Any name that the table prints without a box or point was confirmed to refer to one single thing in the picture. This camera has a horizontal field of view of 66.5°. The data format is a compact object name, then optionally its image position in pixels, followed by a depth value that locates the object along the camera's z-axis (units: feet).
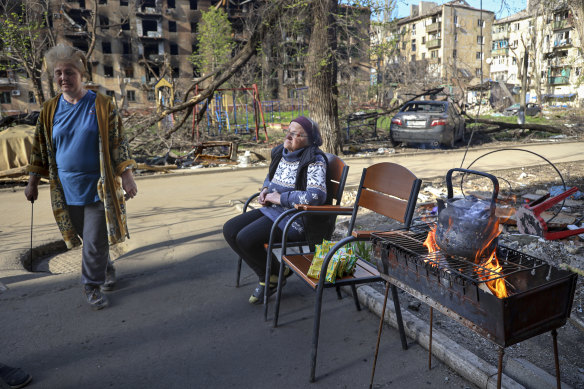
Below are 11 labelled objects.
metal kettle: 6.44
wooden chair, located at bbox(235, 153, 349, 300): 10.74
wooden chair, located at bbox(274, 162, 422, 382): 8.19
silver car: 42.50
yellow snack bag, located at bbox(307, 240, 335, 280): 8.94
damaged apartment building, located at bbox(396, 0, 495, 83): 221.46
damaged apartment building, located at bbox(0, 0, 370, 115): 162.11
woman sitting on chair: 10.74
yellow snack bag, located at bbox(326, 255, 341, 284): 8.67
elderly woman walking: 10.75
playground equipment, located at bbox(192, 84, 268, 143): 45.24
